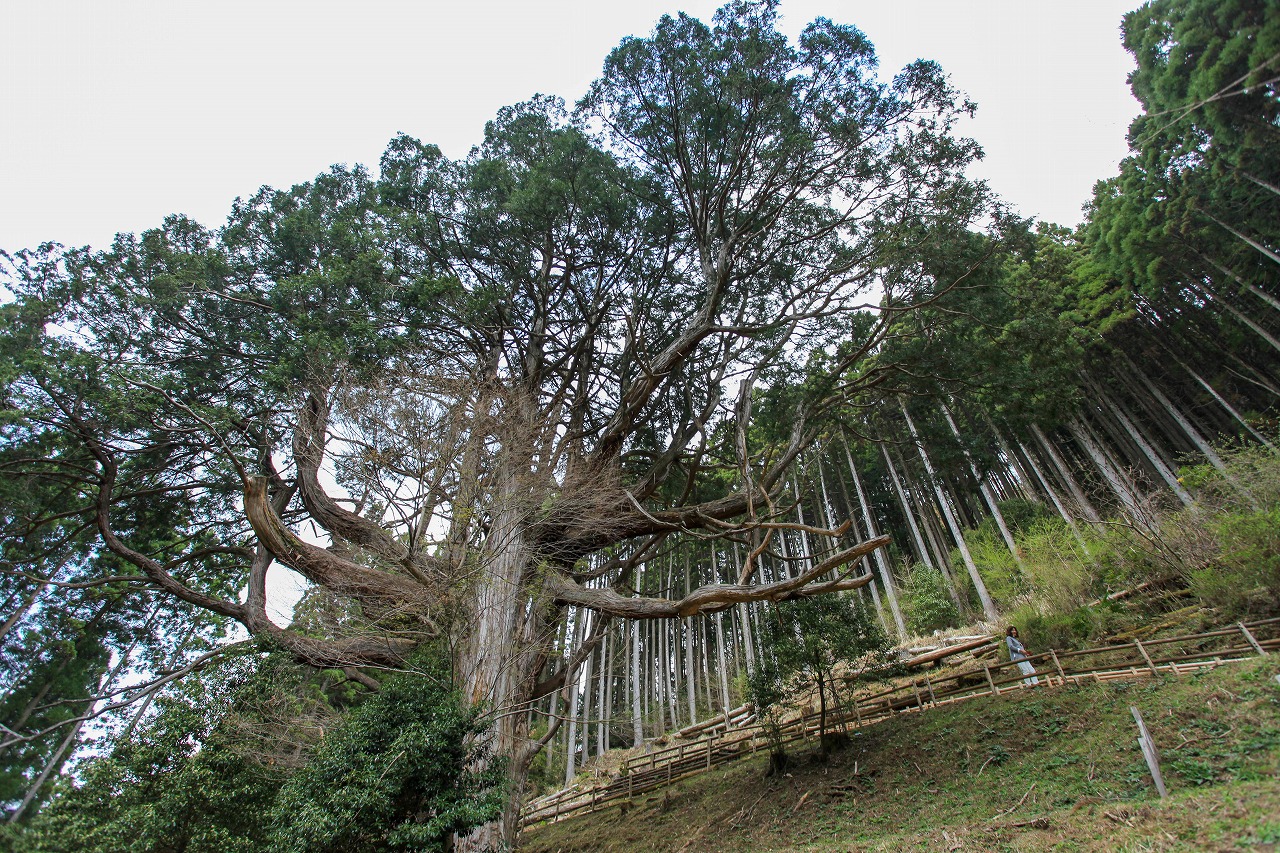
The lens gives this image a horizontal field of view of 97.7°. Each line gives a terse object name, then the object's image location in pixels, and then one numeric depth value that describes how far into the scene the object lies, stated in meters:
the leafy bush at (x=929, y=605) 14.52
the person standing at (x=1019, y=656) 8.26
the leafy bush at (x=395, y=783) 4.75
